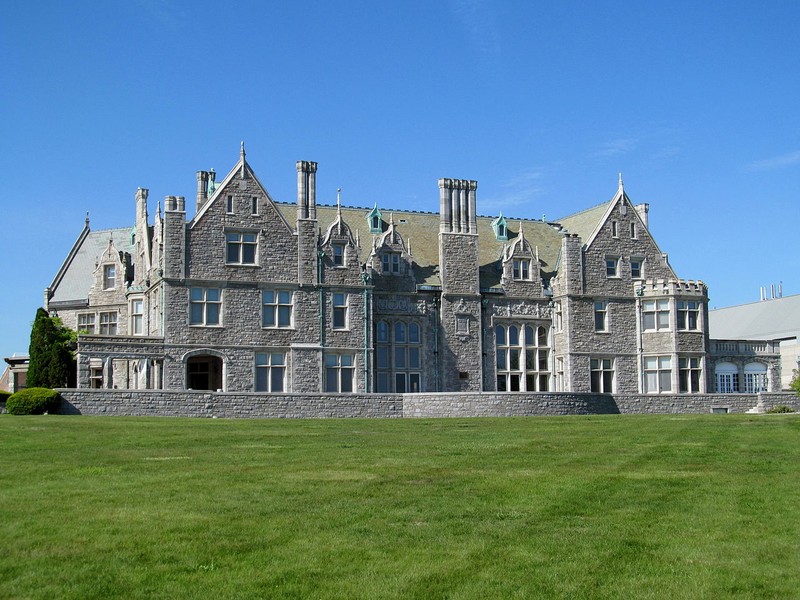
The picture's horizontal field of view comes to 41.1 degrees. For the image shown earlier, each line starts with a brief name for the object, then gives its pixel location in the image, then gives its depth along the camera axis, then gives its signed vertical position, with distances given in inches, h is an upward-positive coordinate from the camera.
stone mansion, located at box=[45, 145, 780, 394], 1967.3 +170.2
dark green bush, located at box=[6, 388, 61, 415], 1526.8 -16.8
